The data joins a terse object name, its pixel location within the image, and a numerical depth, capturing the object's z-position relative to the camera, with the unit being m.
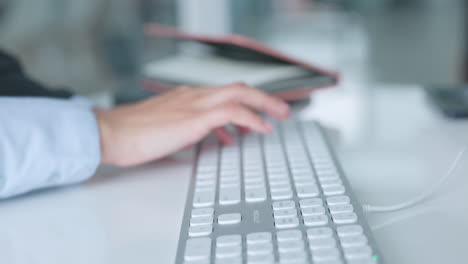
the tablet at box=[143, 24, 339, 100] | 0.84
